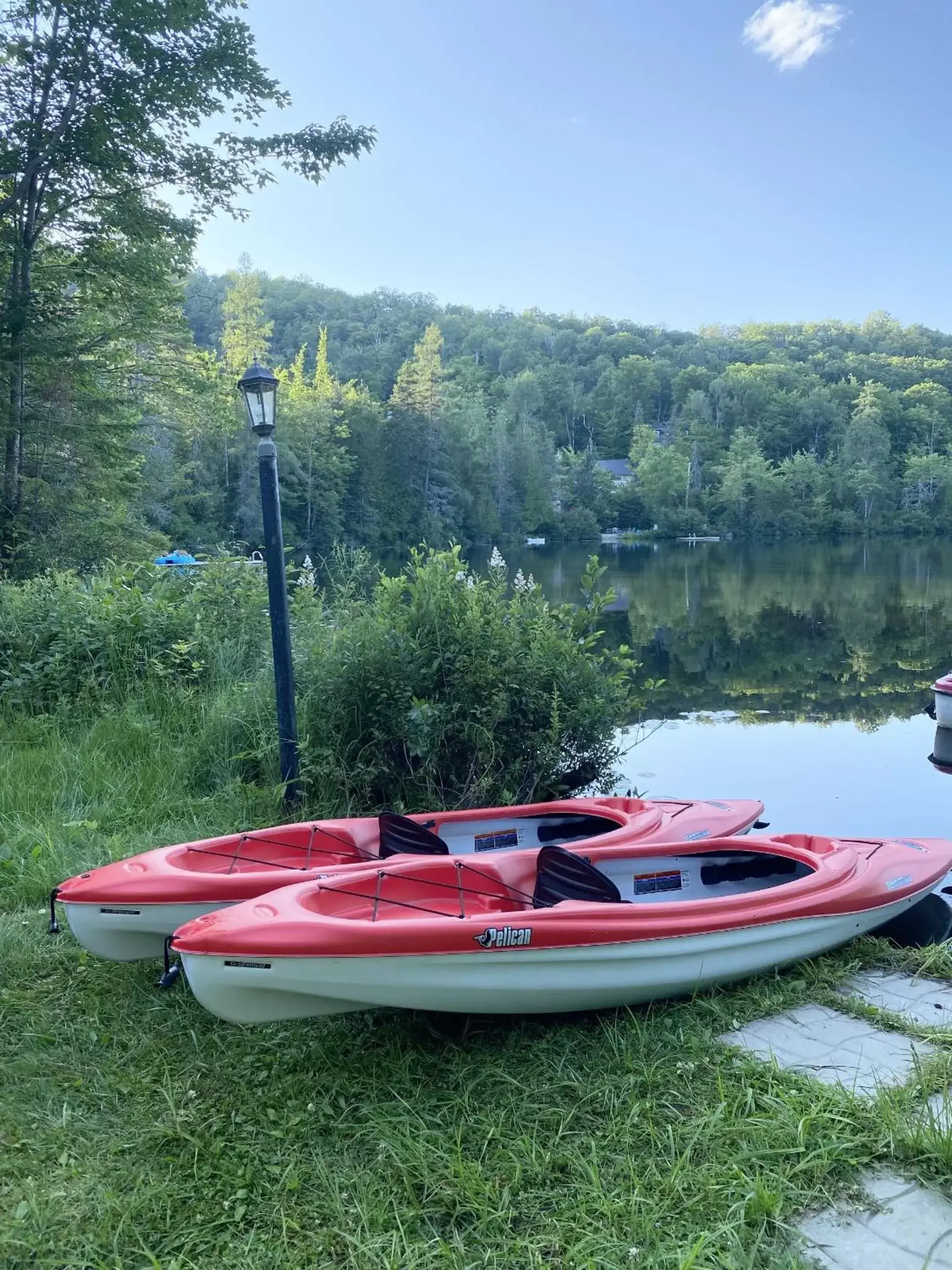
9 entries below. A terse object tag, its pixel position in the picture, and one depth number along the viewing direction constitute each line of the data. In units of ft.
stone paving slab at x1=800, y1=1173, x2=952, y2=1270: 6.52
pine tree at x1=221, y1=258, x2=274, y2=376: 157.17
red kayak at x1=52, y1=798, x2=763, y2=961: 10.85
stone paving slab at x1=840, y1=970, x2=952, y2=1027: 11.07
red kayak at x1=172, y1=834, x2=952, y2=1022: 8.84
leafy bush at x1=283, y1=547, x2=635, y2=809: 17.65
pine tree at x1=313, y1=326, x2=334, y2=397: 158.40
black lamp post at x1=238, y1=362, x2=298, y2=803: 15.79
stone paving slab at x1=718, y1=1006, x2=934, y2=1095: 9.31
